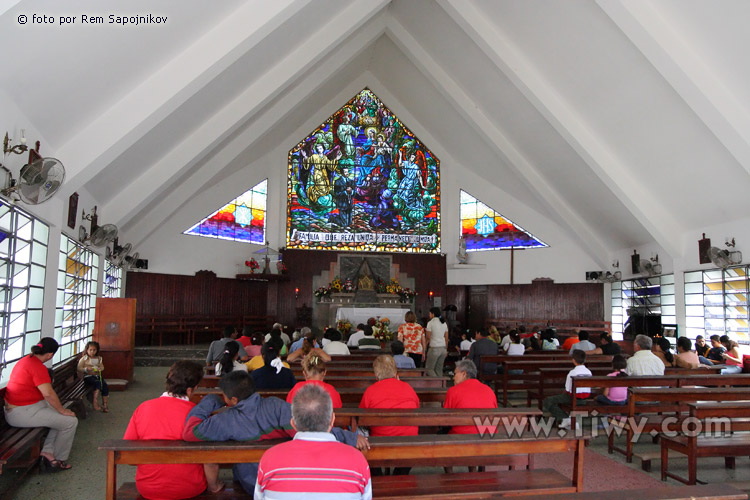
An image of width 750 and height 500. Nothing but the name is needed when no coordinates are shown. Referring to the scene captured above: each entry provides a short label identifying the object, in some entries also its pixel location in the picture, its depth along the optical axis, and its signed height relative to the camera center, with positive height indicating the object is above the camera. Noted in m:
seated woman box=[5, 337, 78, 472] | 4.35 -1.05
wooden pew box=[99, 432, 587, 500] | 2.70 -0.88
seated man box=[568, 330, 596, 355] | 8.56 -0.79
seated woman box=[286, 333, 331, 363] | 6.16 -0.80
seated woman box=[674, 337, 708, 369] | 6.90 -0.77
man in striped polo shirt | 1.96 -0.67
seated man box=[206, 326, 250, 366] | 7.10 -0.85
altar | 14.33 -0.69
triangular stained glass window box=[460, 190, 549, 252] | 16.80 +1.98
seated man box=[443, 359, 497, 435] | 4.09 -0.81
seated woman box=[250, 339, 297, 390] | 4.68 -0.79
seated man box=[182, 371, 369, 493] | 2.79 -0.72
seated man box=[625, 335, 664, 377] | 5.84 -0.75
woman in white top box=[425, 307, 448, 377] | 8.61 -0.84
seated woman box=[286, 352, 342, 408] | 4.02 -0.62
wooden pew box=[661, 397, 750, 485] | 3.96 -1.12
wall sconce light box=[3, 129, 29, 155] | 4.88 +1.22
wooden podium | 8.79 -0.87
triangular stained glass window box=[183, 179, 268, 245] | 15.09 +1.89
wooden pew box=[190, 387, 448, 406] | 5.02 -0.99
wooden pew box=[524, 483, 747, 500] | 2.30 -0.86
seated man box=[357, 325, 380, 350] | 9.04 -0.91
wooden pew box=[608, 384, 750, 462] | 4.73 -0.94
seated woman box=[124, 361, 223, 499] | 2.88 -0.82
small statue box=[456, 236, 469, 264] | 17.11 +1.20
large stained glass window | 17.05 +3.37
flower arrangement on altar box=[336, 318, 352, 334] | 13.12 -0.93
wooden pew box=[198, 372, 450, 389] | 5.49 -0.98
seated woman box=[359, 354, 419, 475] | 3.97 -0.83
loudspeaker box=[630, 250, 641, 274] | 13.42 +0.83
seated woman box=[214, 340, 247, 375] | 5.25 -0.76
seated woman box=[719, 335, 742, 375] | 7.71 -0.79
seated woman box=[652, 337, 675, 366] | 7.37 -0.76
